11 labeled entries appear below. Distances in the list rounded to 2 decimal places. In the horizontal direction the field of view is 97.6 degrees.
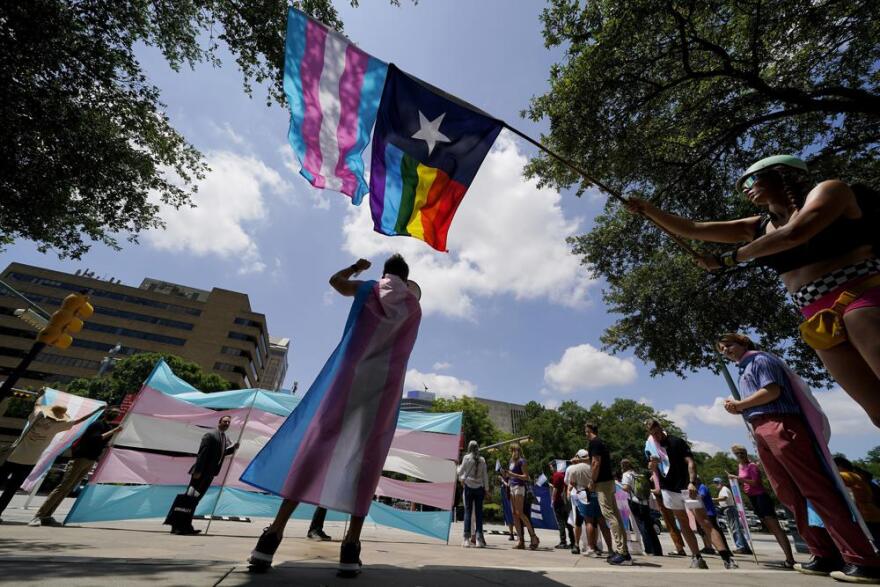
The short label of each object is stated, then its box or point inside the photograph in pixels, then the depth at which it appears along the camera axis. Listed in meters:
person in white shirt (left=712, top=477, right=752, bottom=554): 9.94
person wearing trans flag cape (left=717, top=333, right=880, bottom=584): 2.39
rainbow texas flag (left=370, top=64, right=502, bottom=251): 4.30
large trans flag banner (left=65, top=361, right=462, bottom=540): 6.46
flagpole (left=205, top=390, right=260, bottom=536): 6.95
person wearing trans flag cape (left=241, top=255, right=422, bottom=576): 2.20
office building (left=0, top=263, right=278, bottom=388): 59.06
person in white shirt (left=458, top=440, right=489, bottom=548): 8.35
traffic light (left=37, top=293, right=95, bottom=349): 5.99
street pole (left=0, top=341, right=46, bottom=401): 5.82
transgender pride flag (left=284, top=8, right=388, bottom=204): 4.32
